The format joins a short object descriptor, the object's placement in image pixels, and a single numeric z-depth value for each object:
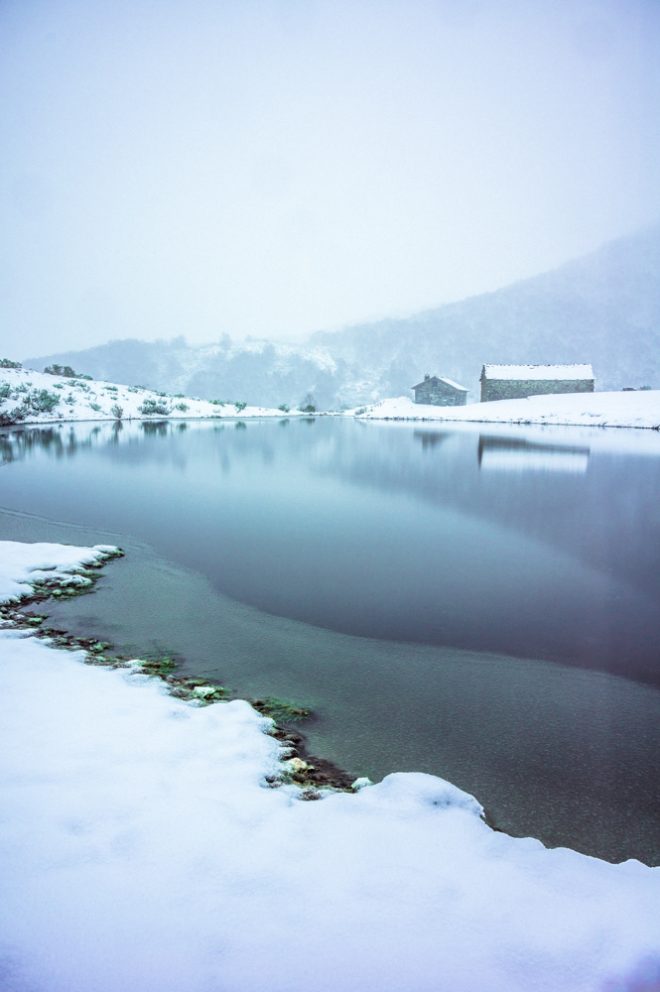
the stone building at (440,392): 102.44
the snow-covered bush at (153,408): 80.56
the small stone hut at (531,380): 92.50
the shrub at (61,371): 88.81
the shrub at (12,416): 58.97
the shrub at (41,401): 65.81
